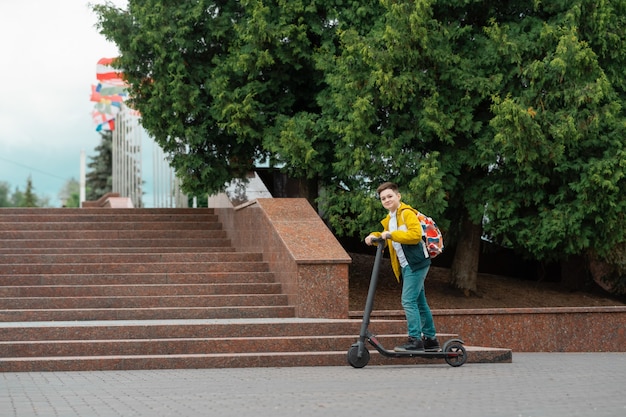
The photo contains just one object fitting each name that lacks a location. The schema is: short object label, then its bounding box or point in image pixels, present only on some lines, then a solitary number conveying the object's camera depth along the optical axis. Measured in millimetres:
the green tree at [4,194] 149925
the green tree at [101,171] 55375
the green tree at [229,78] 18125
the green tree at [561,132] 16156
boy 10844
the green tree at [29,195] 95569
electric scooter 10789
